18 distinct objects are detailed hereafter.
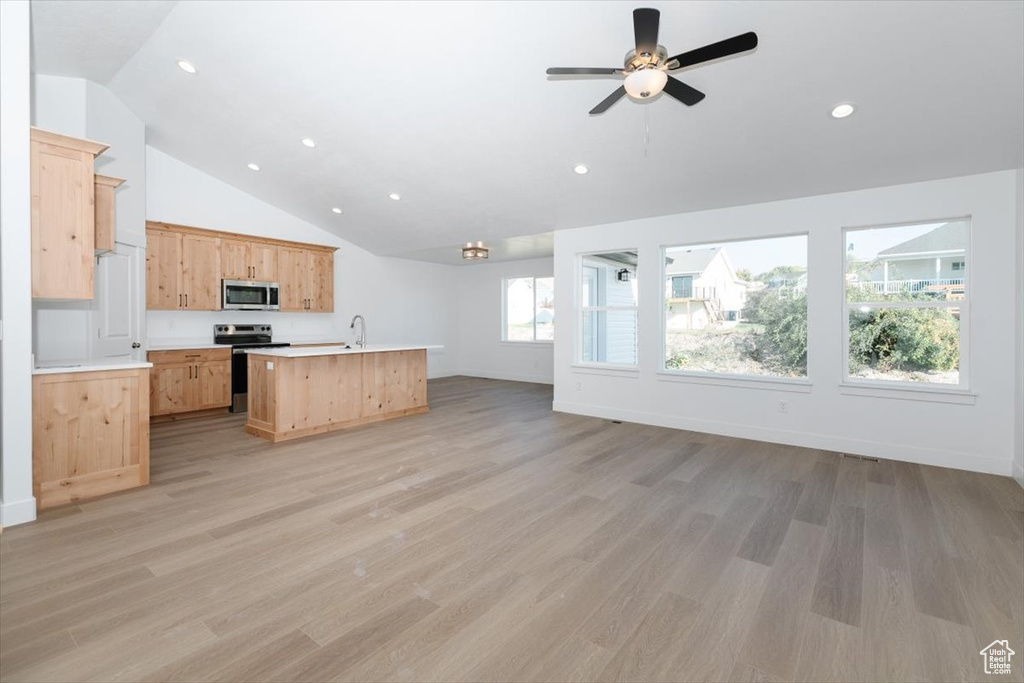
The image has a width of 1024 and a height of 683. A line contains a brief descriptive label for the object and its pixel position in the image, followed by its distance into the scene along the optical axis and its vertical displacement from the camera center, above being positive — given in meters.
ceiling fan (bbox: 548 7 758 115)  2.28 +1.48
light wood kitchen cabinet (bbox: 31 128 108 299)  3.12 +0.84
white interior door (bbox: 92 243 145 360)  4.78 +0.34
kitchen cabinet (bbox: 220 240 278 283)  6.64 +1.14
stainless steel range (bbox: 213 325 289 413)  6.46 -0.10
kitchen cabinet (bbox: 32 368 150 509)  3.06 -0.70
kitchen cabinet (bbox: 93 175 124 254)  4.08 +1.12
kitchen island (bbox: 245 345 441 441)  4.91 -0.62
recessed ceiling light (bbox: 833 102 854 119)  3.29 +1.67
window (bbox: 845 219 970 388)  4.10 +0.33
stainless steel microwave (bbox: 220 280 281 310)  6.61 +0.60
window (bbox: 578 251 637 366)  6.10 +0.40
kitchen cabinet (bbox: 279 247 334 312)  7.32 +0.94
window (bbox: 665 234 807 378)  4.87 +0.35
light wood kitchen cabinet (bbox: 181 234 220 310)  6.27 +0.90
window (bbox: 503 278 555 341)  9.48 +0.60
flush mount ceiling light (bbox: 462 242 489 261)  7.70 +1.46
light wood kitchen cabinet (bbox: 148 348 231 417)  5.86 -0.60
